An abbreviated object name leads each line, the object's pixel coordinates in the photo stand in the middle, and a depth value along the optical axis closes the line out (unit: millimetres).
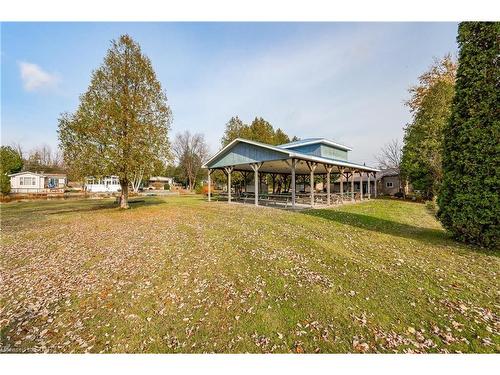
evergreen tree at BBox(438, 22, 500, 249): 7031
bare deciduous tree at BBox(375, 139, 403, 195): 42281
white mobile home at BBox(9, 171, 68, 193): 47553
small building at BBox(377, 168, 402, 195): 38562
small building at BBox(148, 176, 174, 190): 70019
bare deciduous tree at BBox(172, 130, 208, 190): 61844
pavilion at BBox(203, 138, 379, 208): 17438
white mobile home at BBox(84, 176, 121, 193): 49769
